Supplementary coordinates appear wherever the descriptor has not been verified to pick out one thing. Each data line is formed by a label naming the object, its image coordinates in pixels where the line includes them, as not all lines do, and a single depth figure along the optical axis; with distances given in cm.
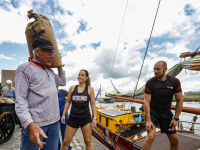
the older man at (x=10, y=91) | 624
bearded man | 301
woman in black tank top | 295
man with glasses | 137
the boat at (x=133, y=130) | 445
